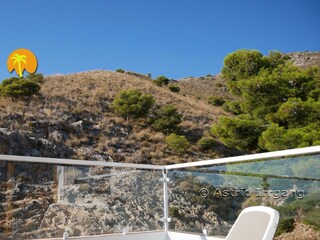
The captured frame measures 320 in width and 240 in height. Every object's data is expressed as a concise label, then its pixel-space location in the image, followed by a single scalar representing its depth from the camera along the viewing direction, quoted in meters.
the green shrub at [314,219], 2.27
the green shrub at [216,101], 20.05
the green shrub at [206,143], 14.03
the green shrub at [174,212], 3.43
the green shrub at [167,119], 14.82
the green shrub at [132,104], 14.88
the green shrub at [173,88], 21.24
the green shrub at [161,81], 22.22
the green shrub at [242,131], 10.06
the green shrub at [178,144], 13.24
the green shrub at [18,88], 13.84
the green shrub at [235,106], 12.41
